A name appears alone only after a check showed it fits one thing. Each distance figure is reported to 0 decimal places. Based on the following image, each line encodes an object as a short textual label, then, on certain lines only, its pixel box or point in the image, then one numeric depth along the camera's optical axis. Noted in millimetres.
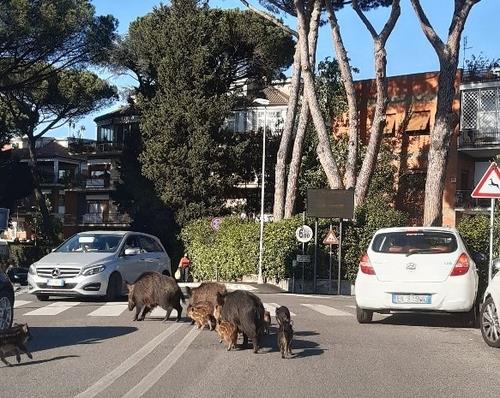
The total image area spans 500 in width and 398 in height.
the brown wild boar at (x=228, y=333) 9094
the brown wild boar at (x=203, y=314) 10469
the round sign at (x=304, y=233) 28391
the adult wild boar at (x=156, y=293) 11695
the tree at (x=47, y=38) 35469
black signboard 27859
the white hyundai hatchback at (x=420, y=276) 11438
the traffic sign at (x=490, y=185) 13797
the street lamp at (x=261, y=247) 30469
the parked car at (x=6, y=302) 9672
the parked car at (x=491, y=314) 9828
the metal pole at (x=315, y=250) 29188
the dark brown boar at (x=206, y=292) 10398
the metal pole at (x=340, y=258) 28342
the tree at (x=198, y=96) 40406
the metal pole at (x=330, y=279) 29909
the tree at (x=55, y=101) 49625
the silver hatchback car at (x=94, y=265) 15867
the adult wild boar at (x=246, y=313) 8875
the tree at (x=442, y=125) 29562
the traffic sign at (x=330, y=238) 28422
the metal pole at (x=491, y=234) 13539
